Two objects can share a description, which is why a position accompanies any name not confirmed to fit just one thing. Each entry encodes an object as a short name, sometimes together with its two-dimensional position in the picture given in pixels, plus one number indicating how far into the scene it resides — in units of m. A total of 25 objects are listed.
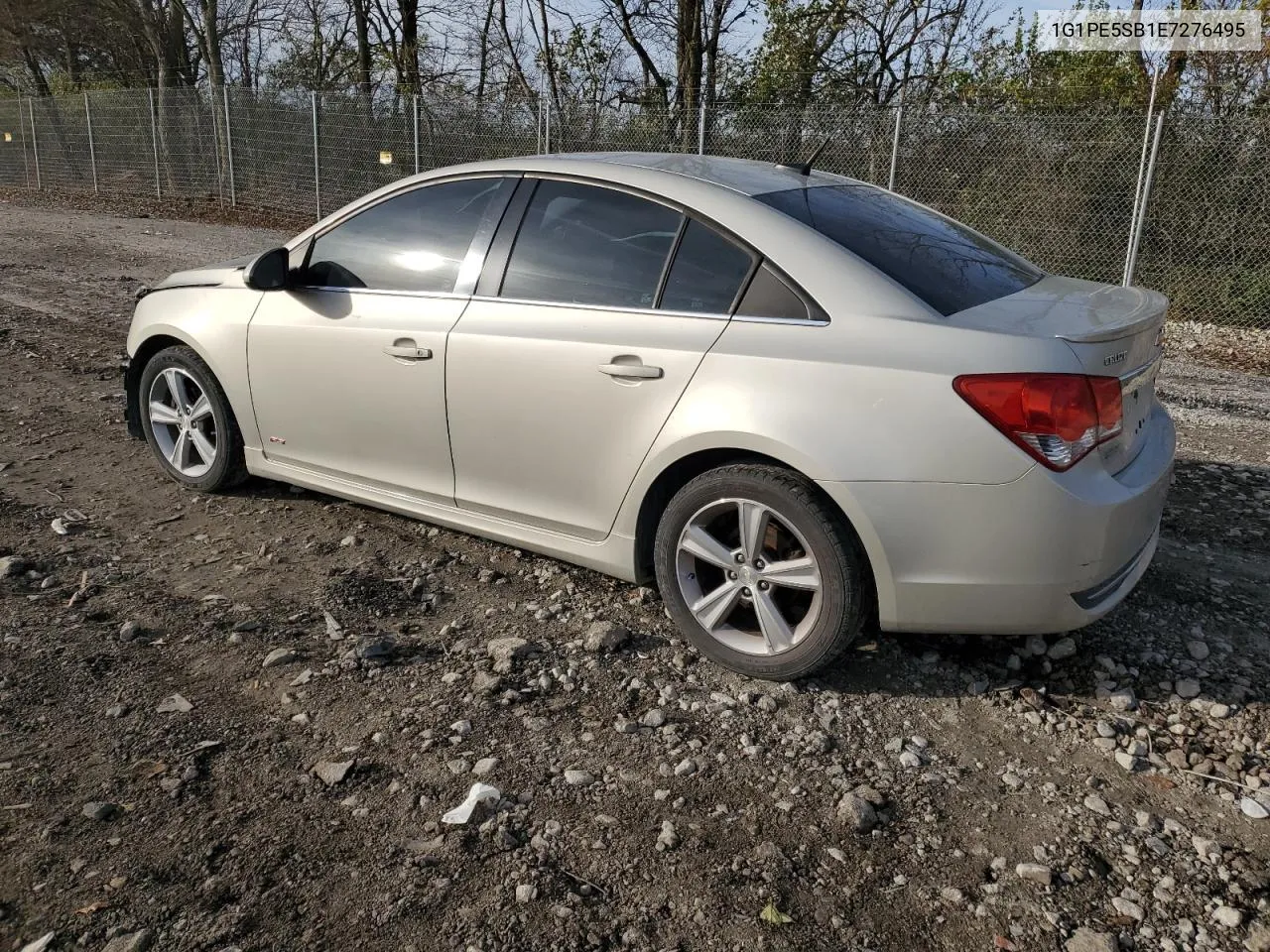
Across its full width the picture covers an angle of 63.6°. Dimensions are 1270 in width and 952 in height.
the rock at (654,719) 3.12
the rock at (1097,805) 2.75
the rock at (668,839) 2.58
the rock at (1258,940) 2.27
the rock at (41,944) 2.19
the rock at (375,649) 3.44
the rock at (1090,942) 2.28
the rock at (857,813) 2.68
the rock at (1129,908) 2.37
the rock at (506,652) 3.41
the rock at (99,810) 2.61
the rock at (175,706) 3.10
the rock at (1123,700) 3.26
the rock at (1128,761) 2.95
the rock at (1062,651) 3.54
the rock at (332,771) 2.80
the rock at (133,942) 2.20
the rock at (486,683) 3.27
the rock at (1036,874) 2.49
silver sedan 2.93
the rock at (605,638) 3.56
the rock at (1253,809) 2.74
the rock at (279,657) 3.40
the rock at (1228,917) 2.33
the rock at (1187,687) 3.33
